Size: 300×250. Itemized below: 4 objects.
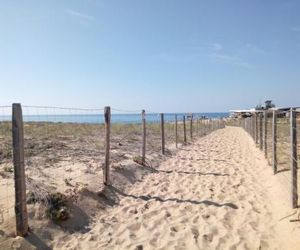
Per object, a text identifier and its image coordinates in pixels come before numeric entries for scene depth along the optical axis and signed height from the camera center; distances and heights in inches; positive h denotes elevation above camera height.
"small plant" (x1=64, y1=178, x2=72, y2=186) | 192.6 -50.7
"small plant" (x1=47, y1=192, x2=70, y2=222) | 148.5 -56.2
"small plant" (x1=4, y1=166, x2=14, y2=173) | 213.7 -43.8
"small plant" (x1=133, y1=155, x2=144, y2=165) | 285.6 -50.2
